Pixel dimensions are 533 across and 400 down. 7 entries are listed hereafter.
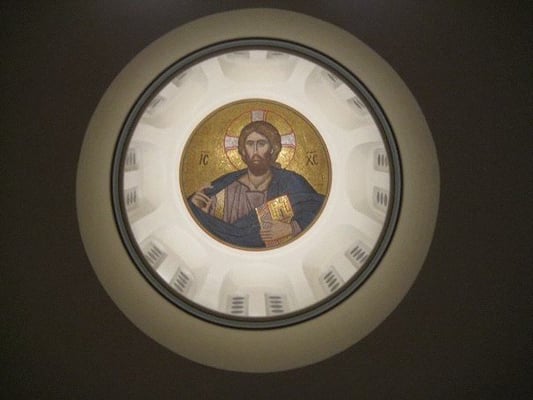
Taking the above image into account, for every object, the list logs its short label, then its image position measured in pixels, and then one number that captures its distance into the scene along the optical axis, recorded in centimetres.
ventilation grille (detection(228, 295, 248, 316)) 617
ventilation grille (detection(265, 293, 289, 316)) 598
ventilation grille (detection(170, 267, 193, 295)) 619
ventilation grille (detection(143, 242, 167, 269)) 597
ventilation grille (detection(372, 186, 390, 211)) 587
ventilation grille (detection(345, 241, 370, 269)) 588
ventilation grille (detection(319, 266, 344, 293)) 594
